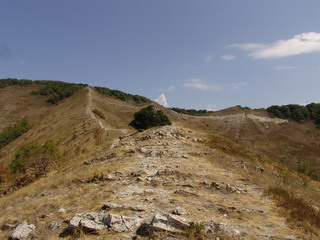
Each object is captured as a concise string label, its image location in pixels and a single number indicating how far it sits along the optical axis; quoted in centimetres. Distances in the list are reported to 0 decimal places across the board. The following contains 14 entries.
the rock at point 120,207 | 909
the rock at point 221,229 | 736
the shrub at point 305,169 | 5193
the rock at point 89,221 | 792
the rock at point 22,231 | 827
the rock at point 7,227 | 925
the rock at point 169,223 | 749
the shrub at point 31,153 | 3055
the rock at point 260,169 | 1835
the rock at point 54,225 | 860
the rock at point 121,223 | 779
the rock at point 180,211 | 871
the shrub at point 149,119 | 3800
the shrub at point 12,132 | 8562
